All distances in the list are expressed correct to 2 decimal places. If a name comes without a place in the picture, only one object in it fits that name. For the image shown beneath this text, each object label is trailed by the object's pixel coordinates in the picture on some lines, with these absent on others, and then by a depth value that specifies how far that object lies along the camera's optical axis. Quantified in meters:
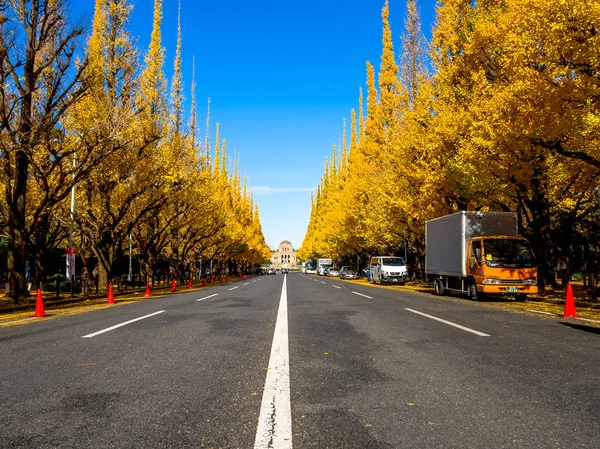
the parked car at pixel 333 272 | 63.09
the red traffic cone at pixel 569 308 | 9.69
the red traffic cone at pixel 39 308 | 10.82
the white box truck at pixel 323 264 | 75.05
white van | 29.88
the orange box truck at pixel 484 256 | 14.45
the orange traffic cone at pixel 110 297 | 15.66
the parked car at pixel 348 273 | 48.25
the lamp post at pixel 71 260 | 18.16
